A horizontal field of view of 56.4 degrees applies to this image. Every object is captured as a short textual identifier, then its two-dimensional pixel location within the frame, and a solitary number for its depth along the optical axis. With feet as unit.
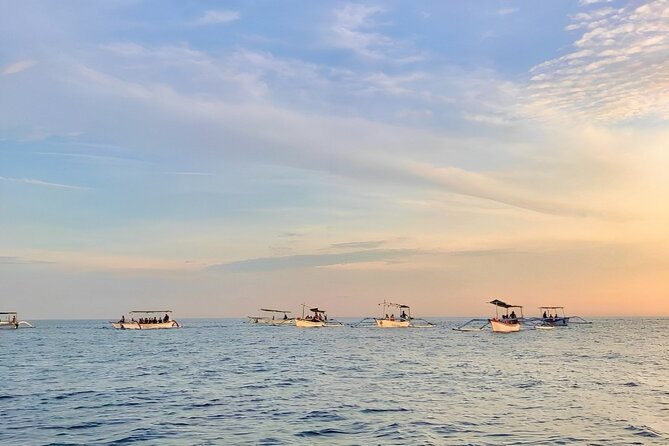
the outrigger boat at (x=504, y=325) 401.49
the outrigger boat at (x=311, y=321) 539.41
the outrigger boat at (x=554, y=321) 520.59
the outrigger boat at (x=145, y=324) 504.84
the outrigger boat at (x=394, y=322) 516.69
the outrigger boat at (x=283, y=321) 629.51
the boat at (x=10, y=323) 499.10
